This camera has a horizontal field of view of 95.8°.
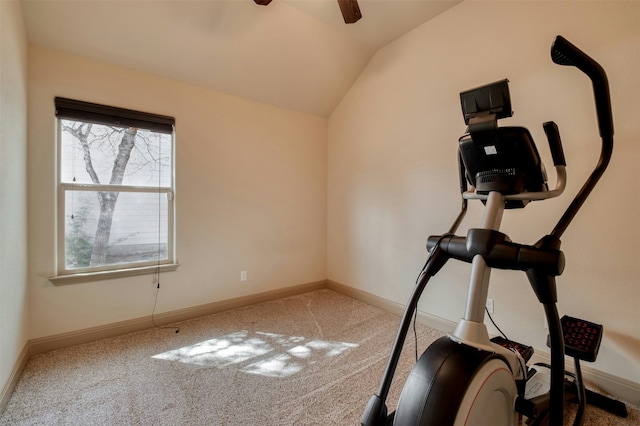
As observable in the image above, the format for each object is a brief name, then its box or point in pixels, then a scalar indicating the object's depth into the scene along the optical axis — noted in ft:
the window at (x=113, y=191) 7.72
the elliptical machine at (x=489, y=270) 3.24
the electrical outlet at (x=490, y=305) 7.51
